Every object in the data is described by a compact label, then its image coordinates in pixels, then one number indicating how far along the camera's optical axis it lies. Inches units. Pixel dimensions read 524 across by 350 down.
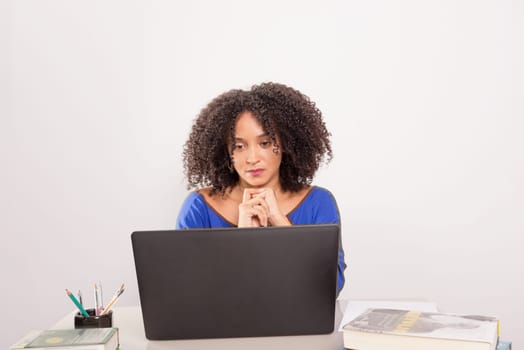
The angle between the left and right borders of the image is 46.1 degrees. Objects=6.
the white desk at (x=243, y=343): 50.1
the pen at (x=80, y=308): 54.5
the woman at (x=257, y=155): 85.8
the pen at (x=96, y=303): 55.4
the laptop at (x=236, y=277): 49.9
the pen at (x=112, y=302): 54.7
